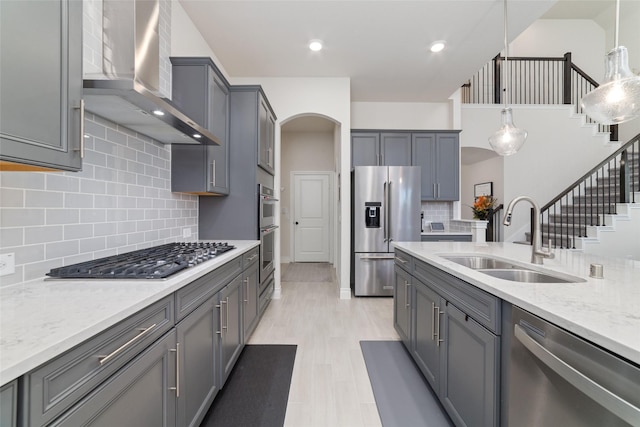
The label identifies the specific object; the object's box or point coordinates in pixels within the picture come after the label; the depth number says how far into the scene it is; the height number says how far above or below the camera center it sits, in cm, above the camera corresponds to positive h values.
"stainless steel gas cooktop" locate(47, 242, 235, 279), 124 -27
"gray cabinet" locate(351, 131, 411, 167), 454 +110
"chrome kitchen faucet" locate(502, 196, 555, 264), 164 -13
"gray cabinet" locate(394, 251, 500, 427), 118 -70
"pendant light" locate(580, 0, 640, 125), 160 +73
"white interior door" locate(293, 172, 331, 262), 664 -8
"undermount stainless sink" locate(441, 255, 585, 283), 142 -34
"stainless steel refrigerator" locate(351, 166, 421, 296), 402 -5
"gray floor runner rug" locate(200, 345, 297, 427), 167 -125
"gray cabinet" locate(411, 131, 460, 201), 459 +88
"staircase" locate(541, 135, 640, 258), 416 +17
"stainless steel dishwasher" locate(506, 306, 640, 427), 68 -48
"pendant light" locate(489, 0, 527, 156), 250 +72
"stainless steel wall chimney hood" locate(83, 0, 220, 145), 132 +84
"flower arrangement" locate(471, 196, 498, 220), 428 +13
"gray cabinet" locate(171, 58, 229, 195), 235 +86
